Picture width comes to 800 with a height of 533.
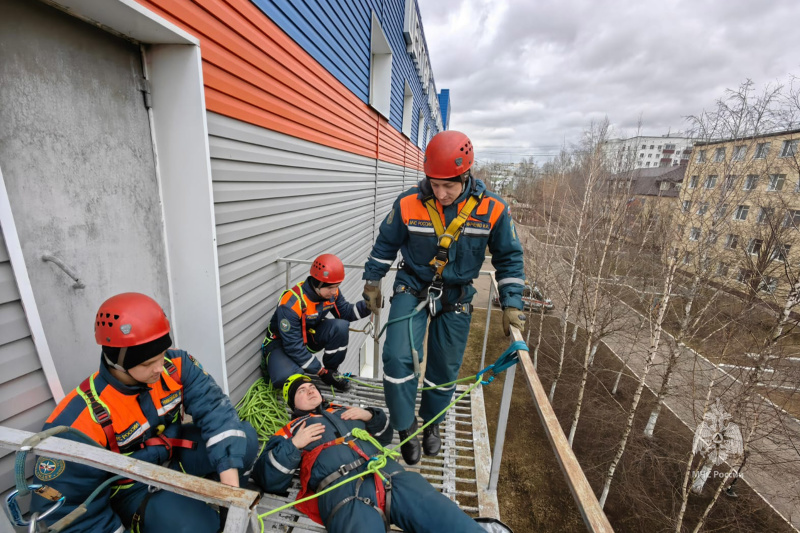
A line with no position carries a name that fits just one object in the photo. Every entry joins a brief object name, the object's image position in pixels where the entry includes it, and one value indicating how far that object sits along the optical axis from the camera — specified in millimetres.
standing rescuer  2629
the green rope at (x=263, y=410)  3352
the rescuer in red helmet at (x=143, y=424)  1658
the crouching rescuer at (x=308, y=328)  3510
